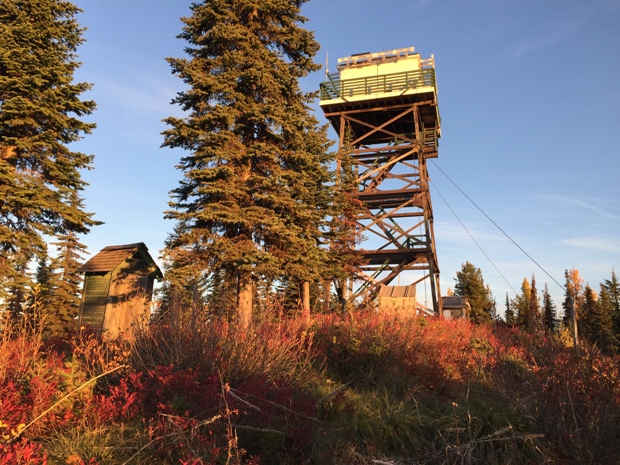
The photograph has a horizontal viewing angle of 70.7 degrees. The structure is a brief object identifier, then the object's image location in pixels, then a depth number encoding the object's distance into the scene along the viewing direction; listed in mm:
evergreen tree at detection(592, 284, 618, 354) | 43406
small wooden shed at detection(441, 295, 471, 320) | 29906
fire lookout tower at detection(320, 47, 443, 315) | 21719
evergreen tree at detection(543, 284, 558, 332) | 55141
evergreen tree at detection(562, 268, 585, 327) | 72188
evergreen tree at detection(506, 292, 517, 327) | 57631
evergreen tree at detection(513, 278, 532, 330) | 54544
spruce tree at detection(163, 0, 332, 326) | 12680
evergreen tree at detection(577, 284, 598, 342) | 44859
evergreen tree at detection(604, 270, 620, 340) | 43347
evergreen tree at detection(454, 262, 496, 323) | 54553
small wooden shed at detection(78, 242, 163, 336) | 16453
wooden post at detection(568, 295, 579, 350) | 10314
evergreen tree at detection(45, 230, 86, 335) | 28234
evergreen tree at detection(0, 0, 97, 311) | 12742
